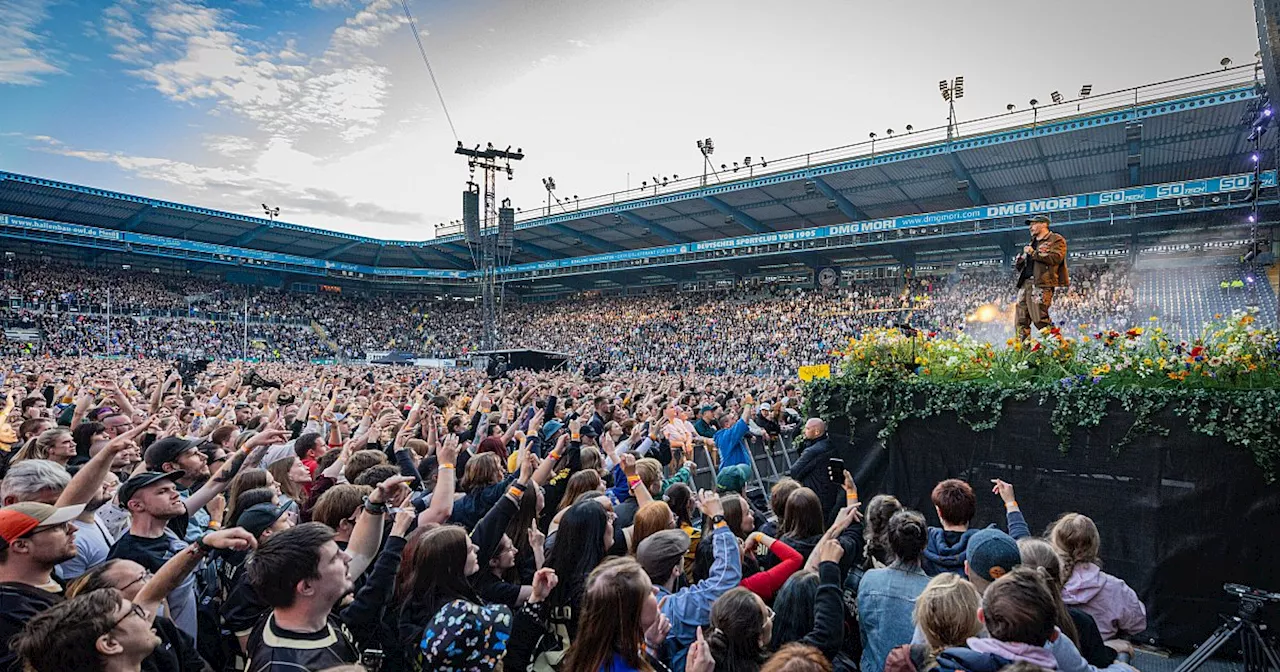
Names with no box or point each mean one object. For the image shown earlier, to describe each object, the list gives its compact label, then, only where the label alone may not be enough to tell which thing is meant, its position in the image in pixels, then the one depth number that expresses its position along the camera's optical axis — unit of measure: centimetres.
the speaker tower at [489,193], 3181
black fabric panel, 521
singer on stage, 757
